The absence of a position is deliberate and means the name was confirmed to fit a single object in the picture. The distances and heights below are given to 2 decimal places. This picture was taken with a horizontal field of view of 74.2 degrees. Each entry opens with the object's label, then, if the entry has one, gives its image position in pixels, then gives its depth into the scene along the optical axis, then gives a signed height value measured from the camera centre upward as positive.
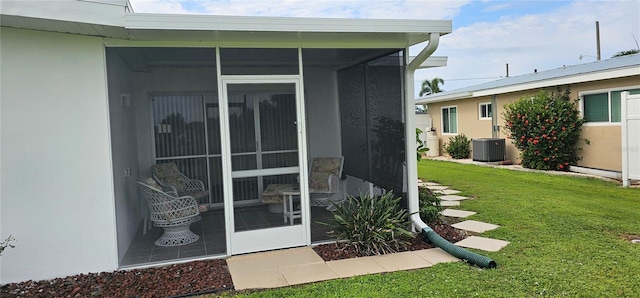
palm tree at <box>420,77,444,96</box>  34.72 +3.84
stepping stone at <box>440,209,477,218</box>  6.39 -1.26
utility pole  24.26 +4.67
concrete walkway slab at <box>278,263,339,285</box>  3.97 -1.33
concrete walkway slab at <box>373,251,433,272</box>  4.25 -1.33
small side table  5.00 -0.84
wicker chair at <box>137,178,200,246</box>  5.21 -0.89
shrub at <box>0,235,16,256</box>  3.92 -0.88
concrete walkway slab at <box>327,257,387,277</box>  4.14 -1.33
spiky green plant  4.74 -1.05
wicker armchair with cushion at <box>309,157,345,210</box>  6.79 -0.71
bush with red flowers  10.73 -0.06
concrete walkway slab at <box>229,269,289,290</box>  3.84 -1.33
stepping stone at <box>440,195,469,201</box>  7.73 -1.24
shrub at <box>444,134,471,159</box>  15.07 -0.58
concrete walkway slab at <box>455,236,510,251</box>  4.72 -1.31
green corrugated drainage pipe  4.06 -1.23
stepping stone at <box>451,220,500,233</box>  5.52 -1.28
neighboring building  9.63 +0.81
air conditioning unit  13.13 -0.61
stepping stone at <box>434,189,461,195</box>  8.40 -1.22
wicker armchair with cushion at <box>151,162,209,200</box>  6.54 -0.63
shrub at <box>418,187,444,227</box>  5.64 -1.03
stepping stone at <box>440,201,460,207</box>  7.21 -1.25
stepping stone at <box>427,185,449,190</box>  9.11 -1.21
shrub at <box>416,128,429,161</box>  6.36 -0.25
